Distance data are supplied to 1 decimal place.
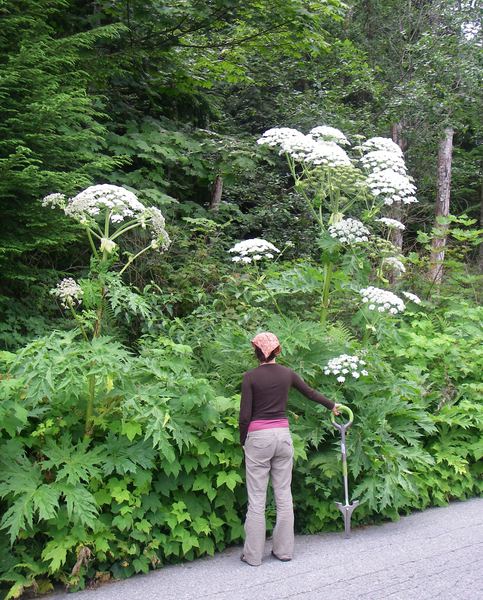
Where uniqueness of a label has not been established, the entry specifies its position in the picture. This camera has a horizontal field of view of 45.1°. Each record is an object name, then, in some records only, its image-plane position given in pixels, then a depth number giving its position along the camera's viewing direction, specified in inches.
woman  182.5
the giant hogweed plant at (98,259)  181.0
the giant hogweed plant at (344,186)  228.5
